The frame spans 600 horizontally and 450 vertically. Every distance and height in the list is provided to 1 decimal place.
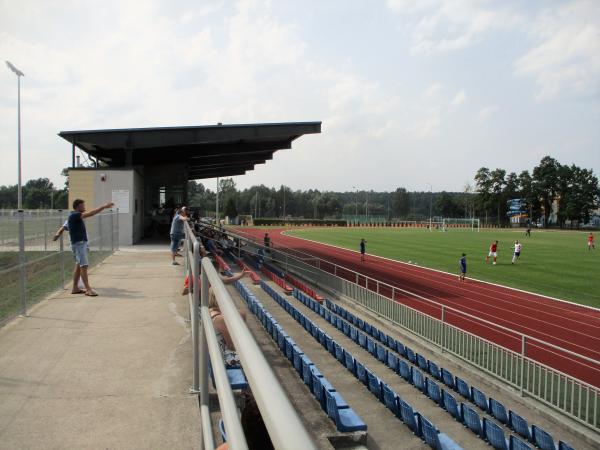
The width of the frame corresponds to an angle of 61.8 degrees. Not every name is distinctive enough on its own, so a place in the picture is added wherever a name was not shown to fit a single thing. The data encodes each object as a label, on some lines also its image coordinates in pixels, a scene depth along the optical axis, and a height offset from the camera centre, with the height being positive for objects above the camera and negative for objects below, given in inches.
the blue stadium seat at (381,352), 488.4 -139.7
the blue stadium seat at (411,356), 491.8 -143.6
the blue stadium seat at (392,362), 464.1 -141.7
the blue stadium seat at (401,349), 513.0 -142.4
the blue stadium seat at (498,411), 357.4 -143.9
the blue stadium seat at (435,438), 275.3 -129.9
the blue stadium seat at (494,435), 309.4 -141.0
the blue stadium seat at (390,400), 354.9 -136.6
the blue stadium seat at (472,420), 337.4 -142.2
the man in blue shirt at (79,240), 317.3 -21.5
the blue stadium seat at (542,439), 303.0 -139.2
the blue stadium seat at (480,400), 377.4 -143.3
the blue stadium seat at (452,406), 362.6 -143.7
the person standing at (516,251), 1391.0 -106.7
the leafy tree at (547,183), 4547.2 +275.0
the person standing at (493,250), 1352.1 -101.9
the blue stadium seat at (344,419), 283.0 -120.1
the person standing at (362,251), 1417.0 -114.1
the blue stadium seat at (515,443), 290.0 -134.7
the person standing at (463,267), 1021.1 -111.8
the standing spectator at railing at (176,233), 511.0 -26.0
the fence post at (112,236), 663.9 -38.1
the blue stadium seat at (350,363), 440.8 -136.0
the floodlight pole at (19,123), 1380.4 +245.4
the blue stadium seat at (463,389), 402.9 -144.3
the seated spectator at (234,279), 207.4 -30.9
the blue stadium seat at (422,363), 469.1 -143.0
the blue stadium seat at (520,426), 329.1 -143.1
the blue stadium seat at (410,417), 320.5 -136.0
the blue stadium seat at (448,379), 428.3 -144.2
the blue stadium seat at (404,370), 438.3 -140.7
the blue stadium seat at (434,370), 449.7 -144.2
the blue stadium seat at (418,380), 414.6 -141.6
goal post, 4655.5 -107.5
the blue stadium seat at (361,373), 412.2 -136.0
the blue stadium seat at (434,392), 389.4 -142.0
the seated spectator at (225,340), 156.0 -42.8
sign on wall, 947.3 +16.7
